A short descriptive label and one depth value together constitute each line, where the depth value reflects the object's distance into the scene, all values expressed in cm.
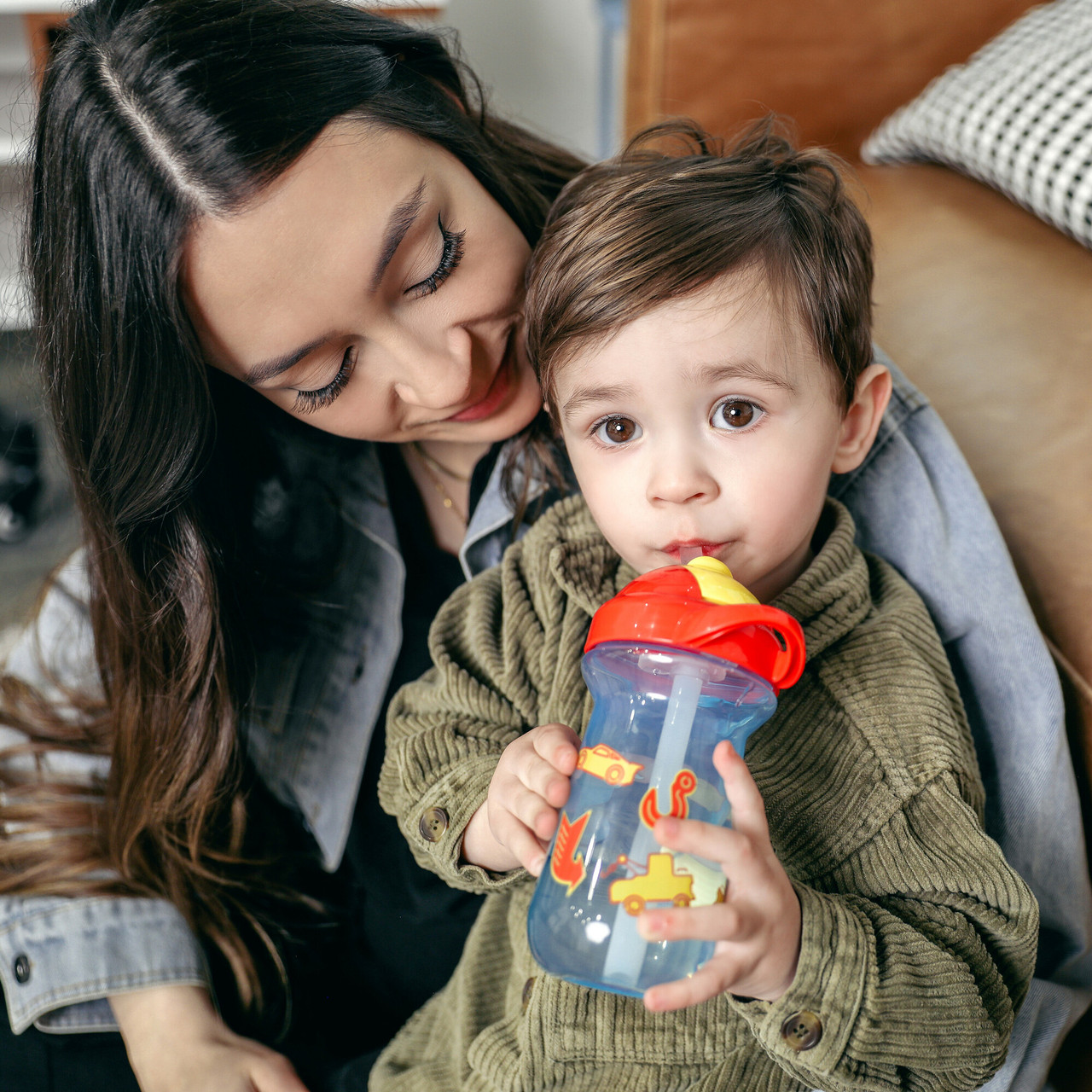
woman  80
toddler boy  66
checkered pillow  104
